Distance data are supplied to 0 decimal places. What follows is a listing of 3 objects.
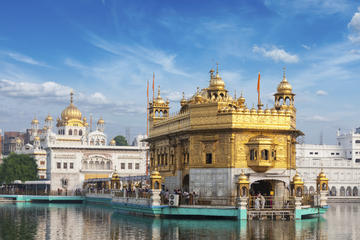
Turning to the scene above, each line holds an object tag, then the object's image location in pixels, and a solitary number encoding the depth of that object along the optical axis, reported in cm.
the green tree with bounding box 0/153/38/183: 7962
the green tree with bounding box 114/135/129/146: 13388
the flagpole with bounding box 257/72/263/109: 3613
